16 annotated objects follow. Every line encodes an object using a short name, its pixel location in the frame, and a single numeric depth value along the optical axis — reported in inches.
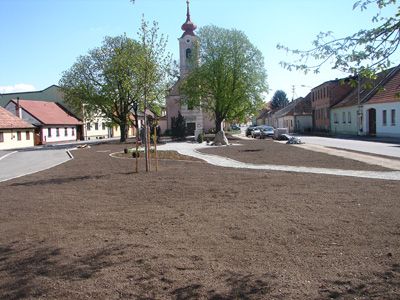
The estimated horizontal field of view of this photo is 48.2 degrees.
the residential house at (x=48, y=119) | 2390.4
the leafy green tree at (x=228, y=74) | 2218.3
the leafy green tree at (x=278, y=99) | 5093.5
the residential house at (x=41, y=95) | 2967.5
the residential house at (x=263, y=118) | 5113.2
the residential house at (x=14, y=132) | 2001.7
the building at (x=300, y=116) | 3209.9
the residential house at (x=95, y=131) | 2921.0
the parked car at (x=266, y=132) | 2194.4
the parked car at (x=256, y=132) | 2348.7
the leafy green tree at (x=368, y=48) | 193.0
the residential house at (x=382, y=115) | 1726.1
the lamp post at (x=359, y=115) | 1989.7
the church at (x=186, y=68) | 2731.3
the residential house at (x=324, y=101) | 2561.5
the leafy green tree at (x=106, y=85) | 2020.2
